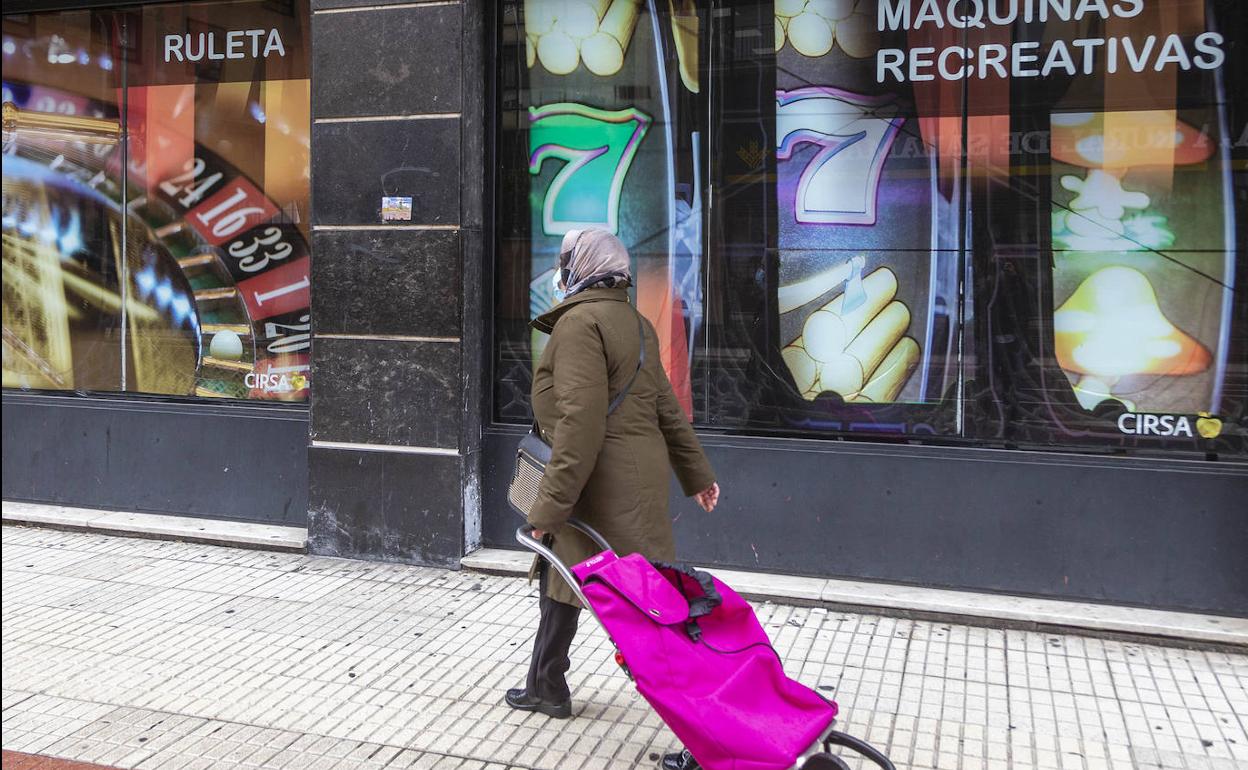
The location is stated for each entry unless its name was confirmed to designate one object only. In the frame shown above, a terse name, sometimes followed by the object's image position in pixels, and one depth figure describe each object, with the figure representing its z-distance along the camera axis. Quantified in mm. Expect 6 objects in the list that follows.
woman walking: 3930
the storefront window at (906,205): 5746
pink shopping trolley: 3152
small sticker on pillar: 6582
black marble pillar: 6516
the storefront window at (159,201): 7441
